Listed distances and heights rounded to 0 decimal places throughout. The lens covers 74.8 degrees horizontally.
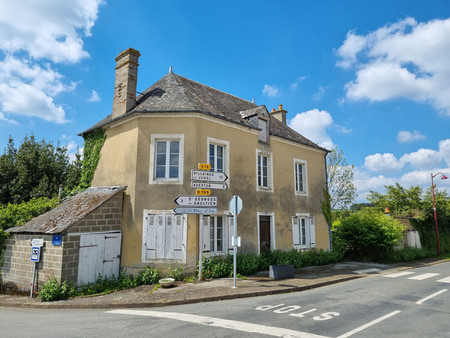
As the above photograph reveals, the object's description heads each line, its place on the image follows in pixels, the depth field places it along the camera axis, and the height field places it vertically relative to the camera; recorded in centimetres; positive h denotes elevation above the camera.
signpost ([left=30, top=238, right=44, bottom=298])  984 -75
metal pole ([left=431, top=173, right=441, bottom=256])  2197 -77
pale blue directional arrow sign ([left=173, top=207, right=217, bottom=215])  989 +57
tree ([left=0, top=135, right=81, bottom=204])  2073 +404
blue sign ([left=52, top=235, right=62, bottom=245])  948 -38
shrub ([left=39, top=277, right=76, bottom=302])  891 -189
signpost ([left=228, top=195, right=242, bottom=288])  948 +70
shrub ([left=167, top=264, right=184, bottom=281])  1044 -160
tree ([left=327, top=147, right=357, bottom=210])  2498 +355
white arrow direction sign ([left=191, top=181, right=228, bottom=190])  1004 +143
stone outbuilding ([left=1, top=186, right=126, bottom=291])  954 -51
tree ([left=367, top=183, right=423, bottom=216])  2755 +249
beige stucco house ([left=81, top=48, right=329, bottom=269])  1103 +251
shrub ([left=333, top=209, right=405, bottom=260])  1647 -44
